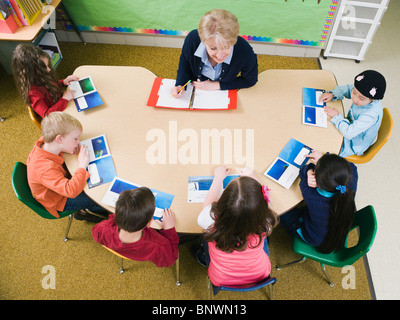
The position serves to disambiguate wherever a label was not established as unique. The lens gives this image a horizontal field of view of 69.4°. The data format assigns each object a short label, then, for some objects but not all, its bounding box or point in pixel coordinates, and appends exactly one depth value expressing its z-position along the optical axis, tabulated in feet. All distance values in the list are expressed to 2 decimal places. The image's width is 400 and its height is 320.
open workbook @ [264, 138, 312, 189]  5.50
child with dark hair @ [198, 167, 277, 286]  4.27
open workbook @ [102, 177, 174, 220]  5.24
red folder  6.49
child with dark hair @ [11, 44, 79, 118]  6.43
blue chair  4.58
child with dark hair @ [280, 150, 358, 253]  4.83
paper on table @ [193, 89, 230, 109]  6.49
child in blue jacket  5.83
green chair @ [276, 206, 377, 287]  5.14
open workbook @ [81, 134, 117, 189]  5.52
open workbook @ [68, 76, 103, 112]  6.49
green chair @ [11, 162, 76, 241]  5.46
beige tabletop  5.51
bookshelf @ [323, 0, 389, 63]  9.39
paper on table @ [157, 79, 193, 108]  6.50
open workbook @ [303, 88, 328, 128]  6.25
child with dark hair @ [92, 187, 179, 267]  4.65
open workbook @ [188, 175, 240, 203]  5.34
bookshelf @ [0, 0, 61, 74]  8.28
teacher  5.96
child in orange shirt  5.42
